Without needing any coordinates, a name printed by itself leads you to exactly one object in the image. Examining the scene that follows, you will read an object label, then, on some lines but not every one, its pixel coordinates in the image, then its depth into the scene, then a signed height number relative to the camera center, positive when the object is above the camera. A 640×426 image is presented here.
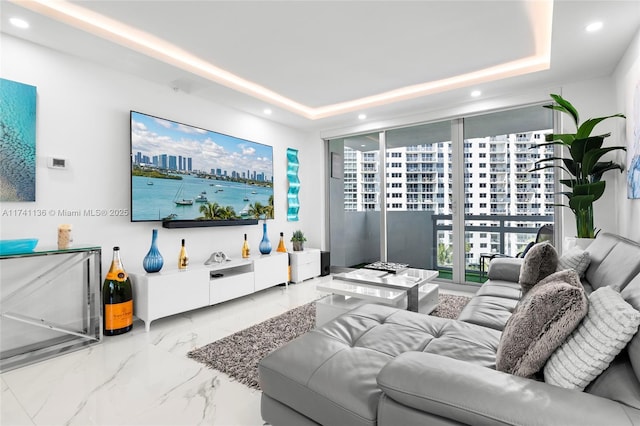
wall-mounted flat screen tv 3.19 +0.49
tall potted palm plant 2.80 +0.42
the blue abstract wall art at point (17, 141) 2.40 +0.60
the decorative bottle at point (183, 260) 3.28 -0.48
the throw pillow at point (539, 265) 2.14 -0.37
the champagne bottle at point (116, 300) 2.75 -0.76
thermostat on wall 2.64 +0.46
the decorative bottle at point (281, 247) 4.60 -0.49
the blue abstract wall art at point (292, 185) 5.12 +0.48
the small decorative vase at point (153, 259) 3.02 -0.43
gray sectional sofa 0.87 -0.63
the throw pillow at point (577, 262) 2.16 -0.35
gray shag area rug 2.15 -1.06
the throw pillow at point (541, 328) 1.00 -0.39
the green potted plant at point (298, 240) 4.85 -0.41
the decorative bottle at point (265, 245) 4.29 -0.42
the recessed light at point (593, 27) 2.38 +1.44
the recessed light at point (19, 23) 2.31 +1.46
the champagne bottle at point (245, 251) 4.03 -0.48
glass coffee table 2.60 -0.68
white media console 2.89 -0.75
